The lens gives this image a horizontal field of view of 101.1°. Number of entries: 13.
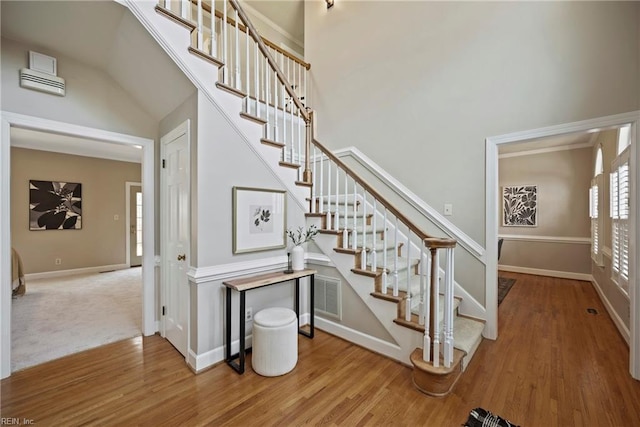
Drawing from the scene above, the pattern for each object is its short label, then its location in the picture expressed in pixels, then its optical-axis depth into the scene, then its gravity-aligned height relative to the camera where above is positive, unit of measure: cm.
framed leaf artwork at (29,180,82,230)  532 +11
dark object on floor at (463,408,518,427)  168 -137
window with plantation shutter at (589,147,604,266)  423 -2
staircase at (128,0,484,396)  202 -40
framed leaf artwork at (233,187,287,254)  248 -9
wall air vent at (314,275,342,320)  287 -97
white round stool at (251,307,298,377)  216 -112
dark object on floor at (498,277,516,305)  428 -138
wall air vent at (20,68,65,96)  218 +111
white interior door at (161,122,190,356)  246 -25
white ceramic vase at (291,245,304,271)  275 -51
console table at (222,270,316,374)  222 -66
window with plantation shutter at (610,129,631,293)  289 -9
